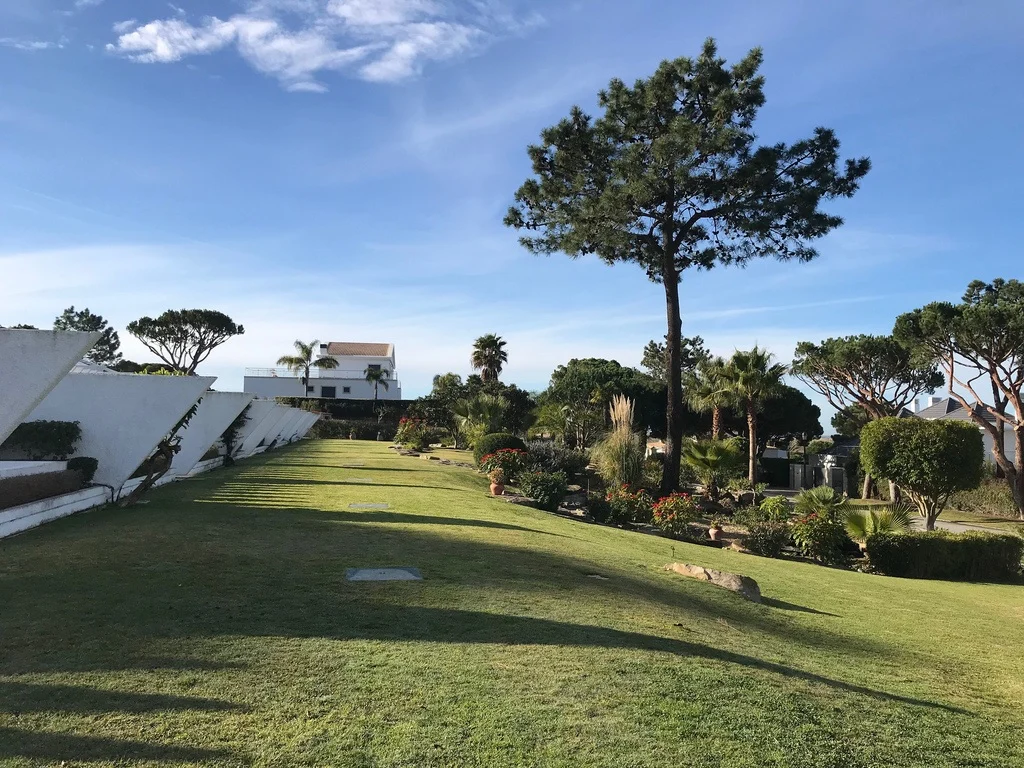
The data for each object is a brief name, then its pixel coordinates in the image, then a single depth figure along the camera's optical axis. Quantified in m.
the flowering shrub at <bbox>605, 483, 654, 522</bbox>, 15.23
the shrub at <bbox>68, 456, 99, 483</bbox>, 10.99
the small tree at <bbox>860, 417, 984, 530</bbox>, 16.41
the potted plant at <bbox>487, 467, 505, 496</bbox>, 16.95
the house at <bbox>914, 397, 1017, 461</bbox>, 32.62
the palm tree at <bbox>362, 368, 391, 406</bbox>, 59.94
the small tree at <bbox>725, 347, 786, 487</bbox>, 26.80
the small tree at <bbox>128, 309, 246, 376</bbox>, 47.62
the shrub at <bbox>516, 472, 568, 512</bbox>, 15.50
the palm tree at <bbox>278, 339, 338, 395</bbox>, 60.55
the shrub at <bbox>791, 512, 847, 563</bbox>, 13.60
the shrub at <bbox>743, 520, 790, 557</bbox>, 13.70
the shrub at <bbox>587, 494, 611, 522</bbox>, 15.44
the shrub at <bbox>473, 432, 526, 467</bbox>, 23.09
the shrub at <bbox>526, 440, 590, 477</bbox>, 21.25
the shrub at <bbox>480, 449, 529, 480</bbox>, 19.09
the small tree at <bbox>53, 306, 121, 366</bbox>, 57.00
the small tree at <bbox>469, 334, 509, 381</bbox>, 49.59
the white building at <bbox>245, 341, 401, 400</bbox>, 59.78
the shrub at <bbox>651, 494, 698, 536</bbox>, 14.33
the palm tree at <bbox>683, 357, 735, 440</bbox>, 28.04
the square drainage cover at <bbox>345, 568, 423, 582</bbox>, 6.33
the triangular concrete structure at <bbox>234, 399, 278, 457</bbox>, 22.66
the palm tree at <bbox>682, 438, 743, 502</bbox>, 20.97
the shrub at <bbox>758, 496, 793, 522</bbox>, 15.56
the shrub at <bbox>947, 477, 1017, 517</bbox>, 25.22
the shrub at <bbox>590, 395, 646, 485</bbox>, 18.89
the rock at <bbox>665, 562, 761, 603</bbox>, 7.64
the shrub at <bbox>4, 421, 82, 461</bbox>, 10.96
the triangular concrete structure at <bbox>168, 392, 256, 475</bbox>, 15.73
